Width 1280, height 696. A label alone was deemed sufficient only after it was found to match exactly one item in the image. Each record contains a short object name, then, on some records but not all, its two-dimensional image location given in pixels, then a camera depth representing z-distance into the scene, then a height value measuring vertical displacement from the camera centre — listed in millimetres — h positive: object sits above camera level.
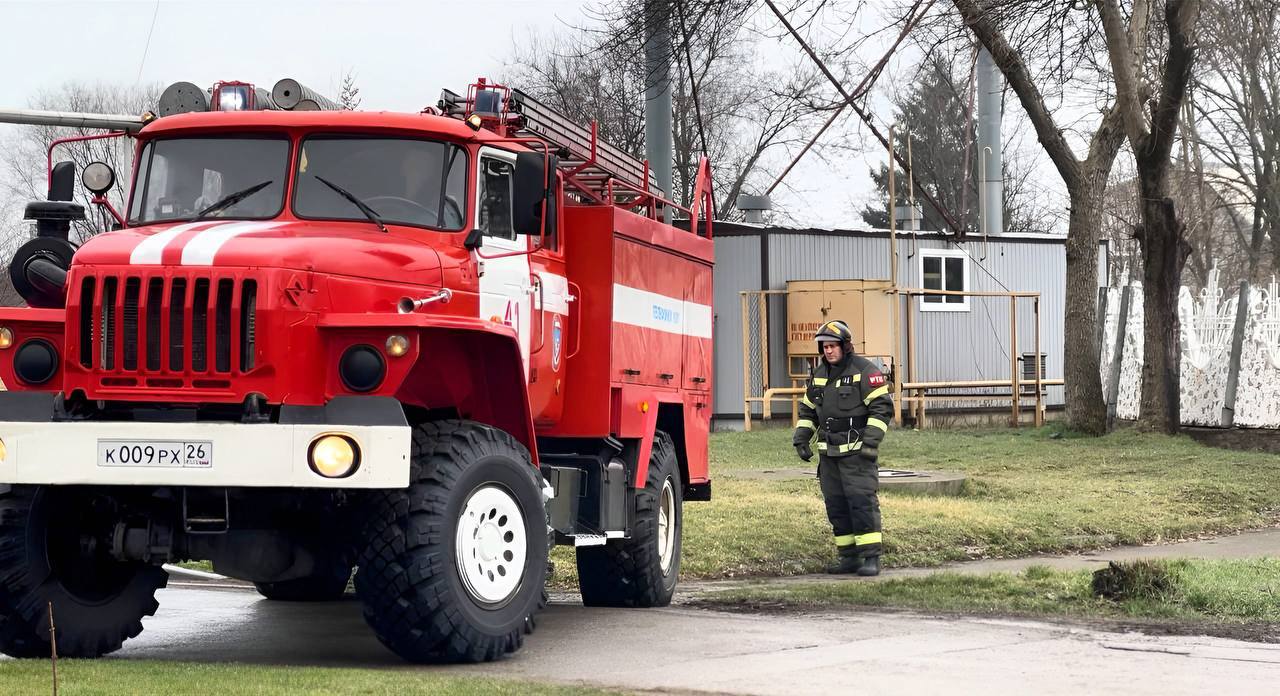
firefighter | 12719 -318
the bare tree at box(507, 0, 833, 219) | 43344 +7770
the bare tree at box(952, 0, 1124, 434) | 24219 +2706
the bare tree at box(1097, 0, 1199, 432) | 23469 +2365
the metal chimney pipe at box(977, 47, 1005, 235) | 34219 +5507
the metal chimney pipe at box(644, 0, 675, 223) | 18812 +3540
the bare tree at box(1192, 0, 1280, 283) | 41112 +7472
